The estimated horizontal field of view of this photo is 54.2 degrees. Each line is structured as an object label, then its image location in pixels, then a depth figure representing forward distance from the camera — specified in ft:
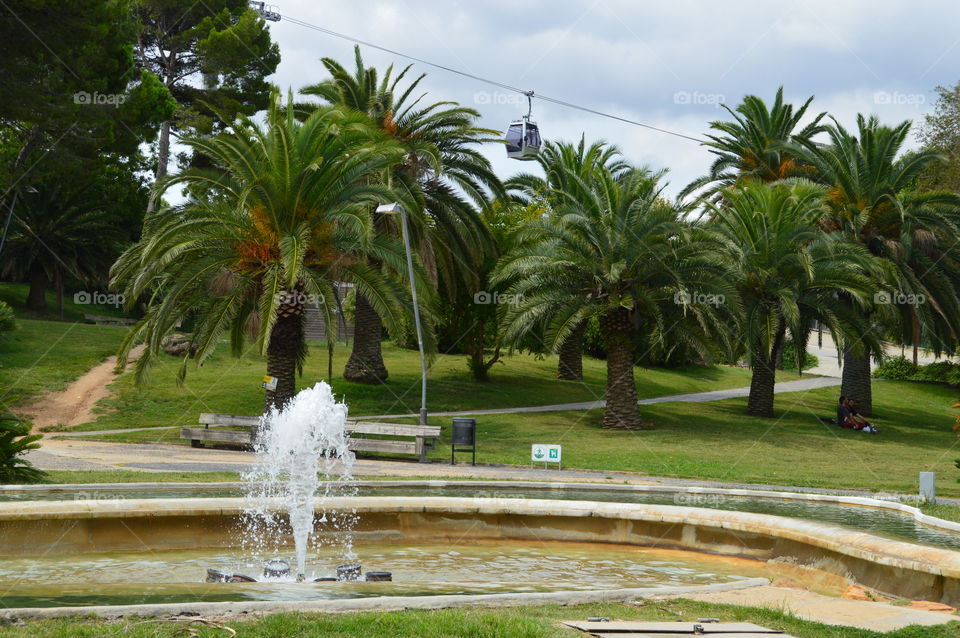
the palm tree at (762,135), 121.60
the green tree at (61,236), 131.64
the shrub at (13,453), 39.45
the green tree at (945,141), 123.24
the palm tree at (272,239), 65.16
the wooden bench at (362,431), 67.97
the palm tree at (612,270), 87.51
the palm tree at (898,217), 100.17
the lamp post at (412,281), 67.00
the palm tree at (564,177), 114.11
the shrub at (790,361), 186.09
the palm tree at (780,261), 92.02
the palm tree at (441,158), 97.91
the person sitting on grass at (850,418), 95.81
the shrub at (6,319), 98.12
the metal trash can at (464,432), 64.54
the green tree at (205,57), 130.21
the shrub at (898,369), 161.89
